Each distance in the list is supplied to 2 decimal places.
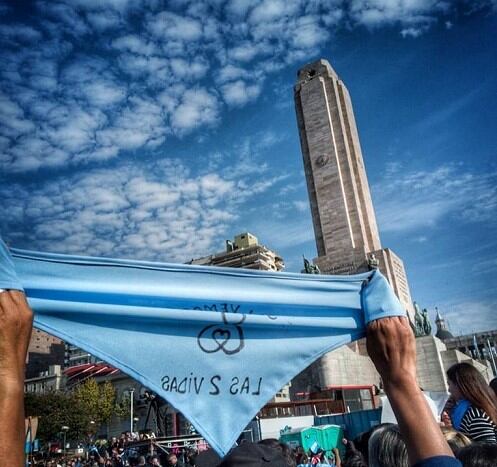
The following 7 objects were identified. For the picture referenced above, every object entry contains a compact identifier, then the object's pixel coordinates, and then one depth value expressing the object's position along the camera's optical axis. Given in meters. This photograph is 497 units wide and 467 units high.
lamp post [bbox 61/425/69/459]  34.89
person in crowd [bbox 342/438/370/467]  4.59
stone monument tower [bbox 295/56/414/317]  30.83
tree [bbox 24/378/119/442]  36.62
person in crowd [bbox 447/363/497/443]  3.60
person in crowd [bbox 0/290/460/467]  1.36
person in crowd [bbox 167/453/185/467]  9.51
